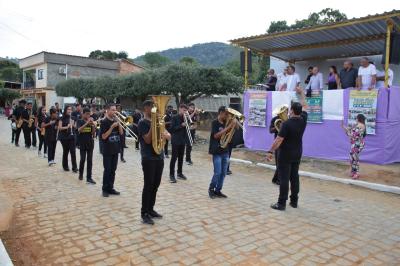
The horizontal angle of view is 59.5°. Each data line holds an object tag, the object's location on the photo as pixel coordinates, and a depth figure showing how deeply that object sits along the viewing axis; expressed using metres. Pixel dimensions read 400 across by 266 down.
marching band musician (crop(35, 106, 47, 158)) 11.76
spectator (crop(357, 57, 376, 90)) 9.62
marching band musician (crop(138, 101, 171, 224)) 5.17
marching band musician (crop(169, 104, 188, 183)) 8.16
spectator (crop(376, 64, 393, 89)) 9.94
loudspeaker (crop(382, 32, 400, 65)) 8.88
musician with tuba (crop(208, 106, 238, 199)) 6.47
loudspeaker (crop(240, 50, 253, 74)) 12.93
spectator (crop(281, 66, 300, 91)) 11.52
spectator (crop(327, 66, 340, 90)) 10.95
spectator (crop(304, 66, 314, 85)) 11.53
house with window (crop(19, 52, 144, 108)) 39.75
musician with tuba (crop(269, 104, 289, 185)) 6.84
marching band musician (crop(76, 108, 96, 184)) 7.78
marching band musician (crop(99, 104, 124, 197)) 6.61
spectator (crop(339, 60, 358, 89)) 10.36
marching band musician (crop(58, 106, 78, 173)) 8.80
